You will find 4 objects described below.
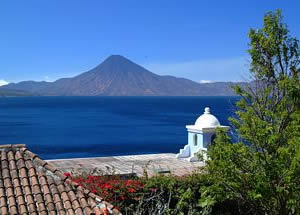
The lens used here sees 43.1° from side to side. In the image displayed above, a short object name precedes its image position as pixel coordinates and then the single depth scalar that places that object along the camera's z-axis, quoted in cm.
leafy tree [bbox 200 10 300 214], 861
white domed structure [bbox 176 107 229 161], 1616
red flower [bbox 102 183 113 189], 978
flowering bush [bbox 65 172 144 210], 970
